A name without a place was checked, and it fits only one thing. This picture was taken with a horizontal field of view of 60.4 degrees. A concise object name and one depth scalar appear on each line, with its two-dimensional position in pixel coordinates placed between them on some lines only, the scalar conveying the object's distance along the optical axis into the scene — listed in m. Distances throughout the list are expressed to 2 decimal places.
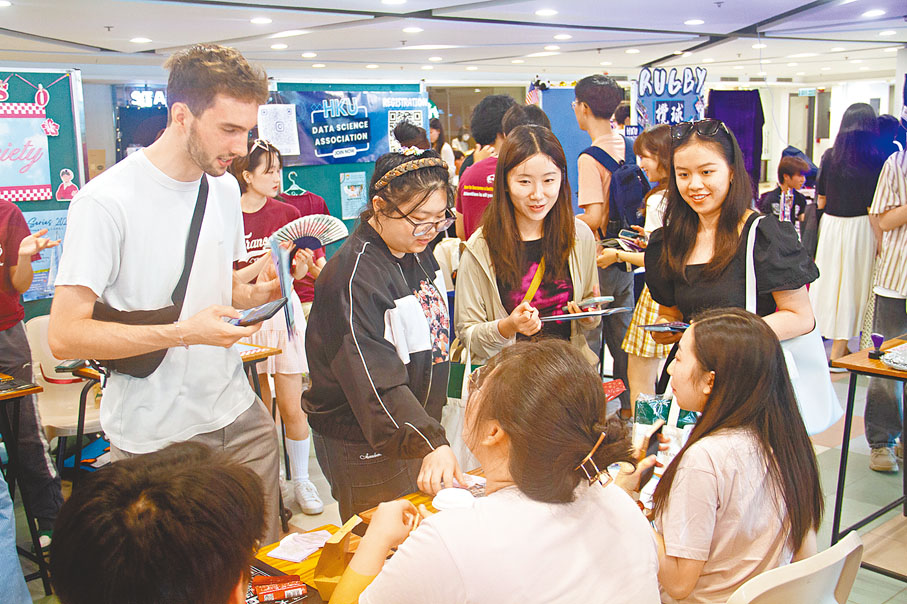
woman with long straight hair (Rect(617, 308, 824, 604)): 1.68
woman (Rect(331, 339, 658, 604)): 1.17
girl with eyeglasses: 1.82
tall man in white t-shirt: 1.67
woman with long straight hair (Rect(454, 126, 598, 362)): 2.55
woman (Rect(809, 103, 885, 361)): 5.27
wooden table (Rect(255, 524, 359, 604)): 1.59
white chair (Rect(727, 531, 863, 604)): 1.40
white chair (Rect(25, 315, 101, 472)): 3.78
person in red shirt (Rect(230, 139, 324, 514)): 3.86
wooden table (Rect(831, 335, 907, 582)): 2.82
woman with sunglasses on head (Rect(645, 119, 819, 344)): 2.38
